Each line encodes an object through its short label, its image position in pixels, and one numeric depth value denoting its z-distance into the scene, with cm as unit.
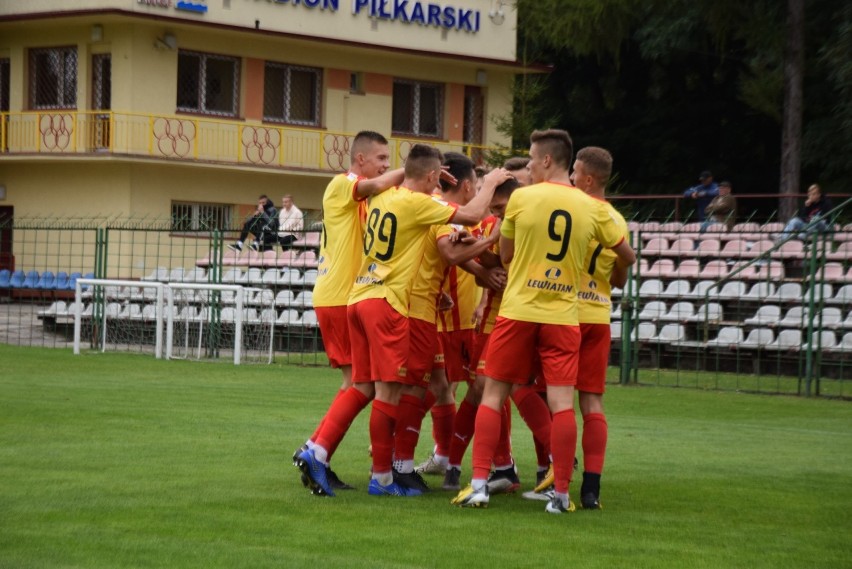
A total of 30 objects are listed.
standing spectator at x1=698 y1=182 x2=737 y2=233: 2539
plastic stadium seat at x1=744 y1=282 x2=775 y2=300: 2087
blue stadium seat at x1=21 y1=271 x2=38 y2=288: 2653
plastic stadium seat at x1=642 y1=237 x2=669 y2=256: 2419
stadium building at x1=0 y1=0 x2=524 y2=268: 3325
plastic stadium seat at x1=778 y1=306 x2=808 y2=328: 1997
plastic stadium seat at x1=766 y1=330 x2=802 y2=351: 1983
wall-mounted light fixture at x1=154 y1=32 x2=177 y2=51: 3338
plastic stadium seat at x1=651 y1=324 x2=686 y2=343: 2119
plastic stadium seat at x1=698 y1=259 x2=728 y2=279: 2252
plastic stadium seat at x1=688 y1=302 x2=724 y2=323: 2128
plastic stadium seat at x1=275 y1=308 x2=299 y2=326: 2214
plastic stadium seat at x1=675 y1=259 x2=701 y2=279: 2295
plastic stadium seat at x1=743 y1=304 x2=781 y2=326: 2039
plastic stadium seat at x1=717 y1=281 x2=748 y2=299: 2150
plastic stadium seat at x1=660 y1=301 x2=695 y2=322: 2144
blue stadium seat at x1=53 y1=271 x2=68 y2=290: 2679
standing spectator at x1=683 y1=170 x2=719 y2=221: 2741
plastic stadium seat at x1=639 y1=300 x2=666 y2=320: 2167
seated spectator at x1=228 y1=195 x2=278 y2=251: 2272
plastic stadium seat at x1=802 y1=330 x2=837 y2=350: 1880
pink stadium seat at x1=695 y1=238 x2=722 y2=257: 2370
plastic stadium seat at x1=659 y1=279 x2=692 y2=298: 2227
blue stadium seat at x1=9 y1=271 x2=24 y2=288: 2651
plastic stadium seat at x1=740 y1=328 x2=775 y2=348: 2011
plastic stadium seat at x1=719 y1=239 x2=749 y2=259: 2292
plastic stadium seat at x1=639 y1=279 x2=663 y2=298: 2253
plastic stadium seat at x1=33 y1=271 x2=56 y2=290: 2694
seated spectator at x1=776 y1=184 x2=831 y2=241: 2307
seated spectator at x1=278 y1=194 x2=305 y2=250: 2661
